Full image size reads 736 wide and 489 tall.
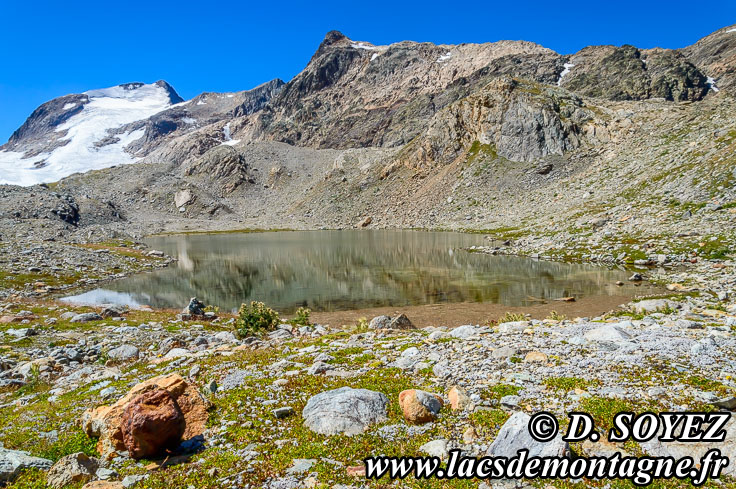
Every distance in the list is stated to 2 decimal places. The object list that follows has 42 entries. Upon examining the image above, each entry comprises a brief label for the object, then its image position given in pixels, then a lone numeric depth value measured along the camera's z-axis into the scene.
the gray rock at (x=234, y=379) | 10.87
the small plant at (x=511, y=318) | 20.34
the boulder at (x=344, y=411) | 8.10
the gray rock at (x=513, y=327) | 15.35
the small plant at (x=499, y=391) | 8.86
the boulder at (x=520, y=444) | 6.54
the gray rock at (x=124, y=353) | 16.44
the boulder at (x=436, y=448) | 6.88
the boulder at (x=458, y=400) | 8.43
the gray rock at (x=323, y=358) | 12.84
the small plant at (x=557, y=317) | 19.80
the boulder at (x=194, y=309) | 26.97
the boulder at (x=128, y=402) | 7.78
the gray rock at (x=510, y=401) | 8.30
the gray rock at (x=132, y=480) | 6.56
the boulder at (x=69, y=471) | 6.59
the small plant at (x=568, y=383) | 8.95
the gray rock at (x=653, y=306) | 19.25
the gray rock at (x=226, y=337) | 19.09
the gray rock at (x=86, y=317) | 23.03
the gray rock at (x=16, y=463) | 6.85
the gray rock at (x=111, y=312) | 24.92
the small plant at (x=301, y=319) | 24.36
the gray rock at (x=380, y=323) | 20.50
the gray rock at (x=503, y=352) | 11.69
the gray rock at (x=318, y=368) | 11.74
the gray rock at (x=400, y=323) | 20.55
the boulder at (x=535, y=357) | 11.04
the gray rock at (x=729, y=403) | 7.16
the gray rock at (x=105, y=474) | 6.81
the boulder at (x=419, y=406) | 8.03
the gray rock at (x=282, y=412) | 8.74
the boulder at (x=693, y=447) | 6.07
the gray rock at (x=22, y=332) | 19.11
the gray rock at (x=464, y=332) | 15.16
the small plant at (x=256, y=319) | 21.17
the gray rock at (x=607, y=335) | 12.36
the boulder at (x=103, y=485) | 6.27
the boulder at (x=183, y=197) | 171.00
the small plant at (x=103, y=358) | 16.08
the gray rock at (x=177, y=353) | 15.82
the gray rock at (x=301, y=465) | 6.73
